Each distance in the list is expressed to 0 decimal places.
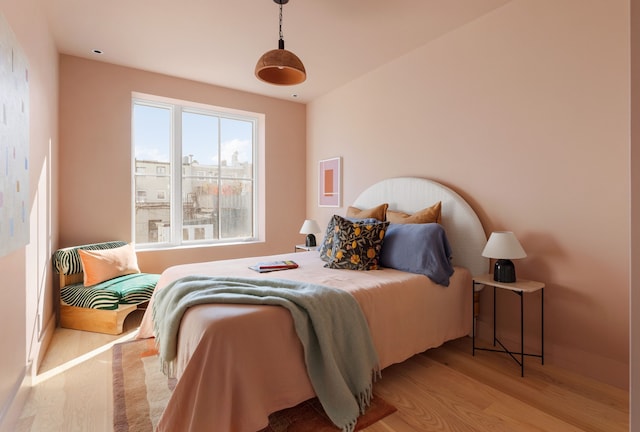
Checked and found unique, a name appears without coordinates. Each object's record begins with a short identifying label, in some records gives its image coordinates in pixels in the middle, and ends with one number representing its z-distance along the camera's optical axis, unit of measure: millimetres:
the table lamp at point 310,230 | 4043
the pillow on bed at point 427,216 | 2830
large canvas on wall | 1504
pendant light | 2248
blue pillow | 2459
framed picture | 4270
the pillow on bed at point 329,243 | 2842
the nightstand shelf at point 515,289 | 2236
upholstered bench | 2941
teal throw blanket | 1745
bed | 1479
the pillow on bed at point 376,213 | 3221
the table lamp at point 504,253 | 2275
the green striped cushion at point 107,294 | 2941
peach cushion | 3086
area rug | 1743
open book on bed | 2600
